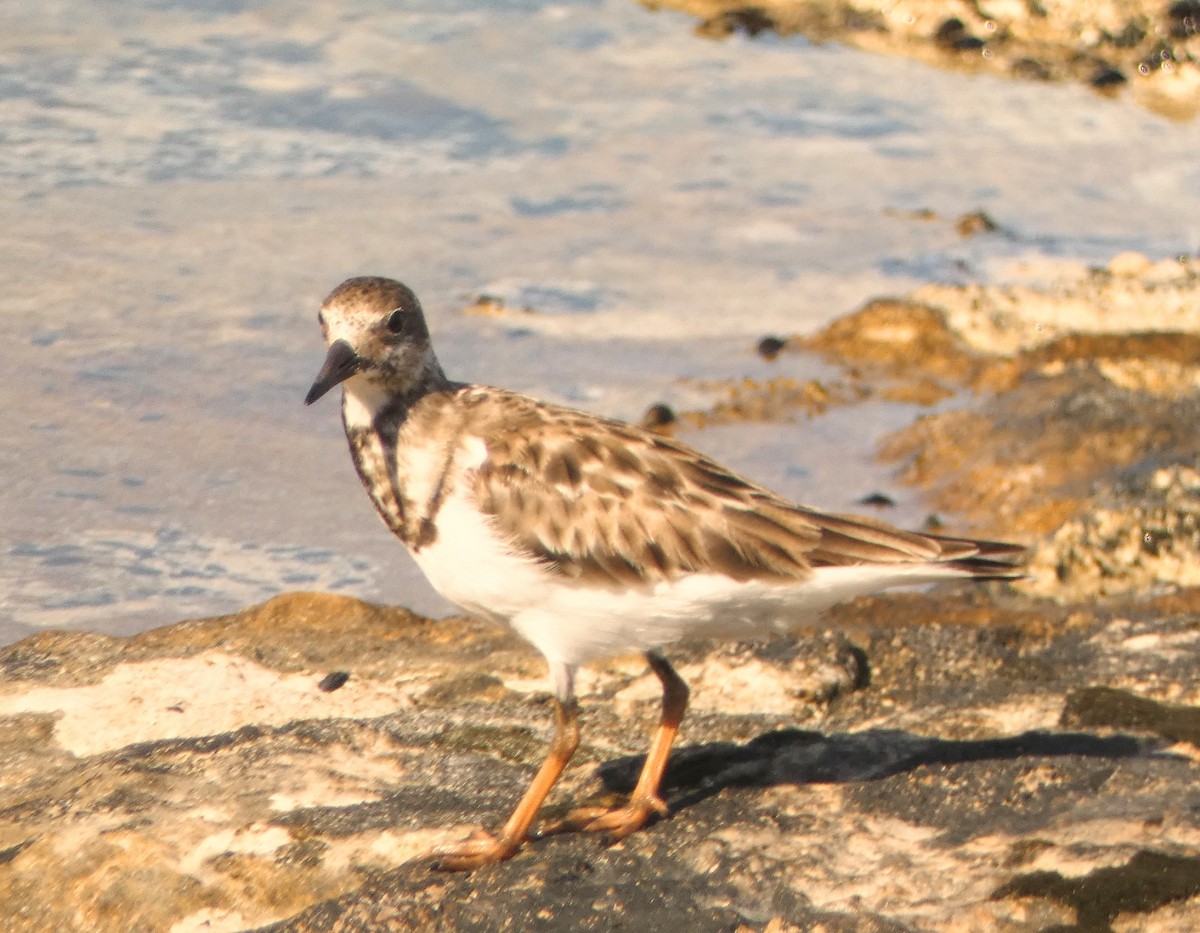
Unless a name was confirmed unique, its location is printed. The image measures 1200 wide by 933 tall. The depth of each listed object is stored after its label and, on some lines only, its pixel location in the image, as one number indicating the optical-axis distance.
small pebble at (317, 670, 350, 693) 11.51
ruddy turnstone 9.67
